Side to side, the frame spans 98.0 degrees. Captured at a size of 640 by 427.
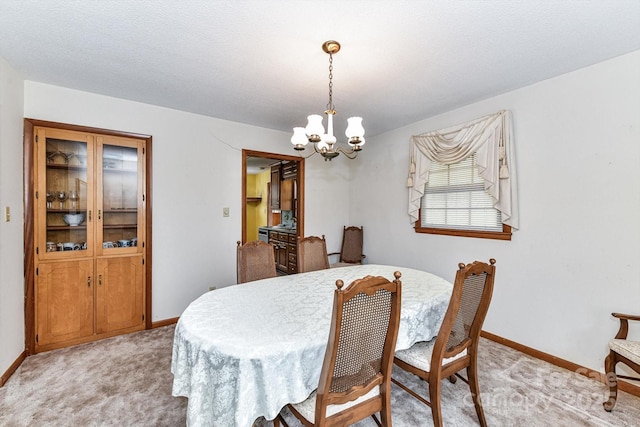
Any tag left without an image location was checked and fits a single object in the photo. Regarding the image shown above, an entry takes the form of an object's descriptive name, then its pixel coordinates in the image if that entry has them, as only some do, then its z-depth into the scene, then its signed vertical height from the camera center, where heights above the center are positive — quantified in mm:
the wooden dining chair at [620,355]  1794 -928
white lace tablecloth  1190 -632
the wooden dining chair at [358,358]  1147 -638
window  3000 +113
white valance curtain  2760 +700
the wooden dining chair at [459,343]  1502 -759
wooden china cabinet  2615 -185
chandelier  2012 +617
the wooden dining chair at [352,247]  4484 -521
